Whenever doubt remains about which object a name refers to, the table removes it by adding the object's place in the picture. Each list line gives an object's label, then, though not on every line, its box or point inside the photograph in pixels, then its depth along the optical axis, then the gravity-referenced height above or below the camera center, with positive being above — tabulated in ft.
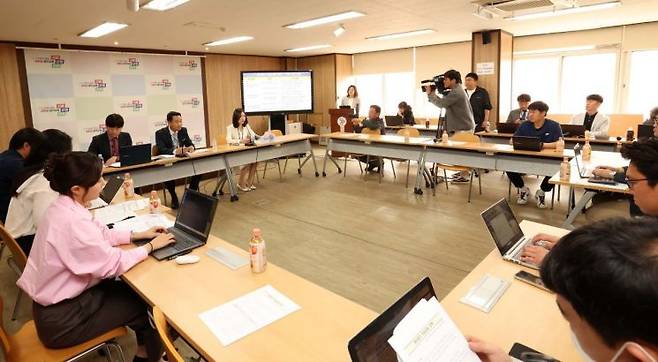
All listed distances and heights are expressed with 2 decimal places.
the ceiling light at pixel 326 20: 16.94 +4.32
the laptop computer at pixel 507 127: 21.08 -0.82
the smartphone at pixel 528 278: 5.53 -2.35
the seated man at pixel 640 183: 6.00 -1.14
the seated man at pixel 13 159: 9.07 -0.82
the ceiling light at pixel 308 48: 28.48 +5.07
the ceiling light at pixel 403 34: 22.45 +4.63
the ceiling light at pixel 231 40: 22.83 +4.65
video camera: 19.79 +1.44
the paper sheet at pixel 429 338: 3.09 -1.80
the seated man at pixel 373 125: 23.61 -0.58
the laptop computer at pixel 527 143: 15.08 -1.22
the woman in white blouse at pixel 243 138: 20.74 -0.99
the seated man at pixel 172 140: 18.11 -0.90
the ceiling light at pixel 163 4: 13.33 +3.94
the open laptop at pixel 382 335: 3.19 -1.81
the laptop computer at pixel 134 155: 14.79 -1.24
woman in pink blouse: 5.65 -2.12
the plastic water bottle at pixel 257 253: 6.16 -2.07
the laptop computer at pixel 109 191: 10.55 -1.91
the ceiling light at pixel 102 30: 17.30 +4.21
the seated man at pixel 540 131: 16.15 -0.84
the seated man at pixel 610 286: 2.01 -0.94
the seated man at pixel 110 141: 15.83 -0.77
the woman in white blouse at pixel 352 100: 32.24 +1.30
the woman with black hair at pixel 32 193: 7.77 -1.35
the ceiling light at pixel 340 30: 19.44 +4.18
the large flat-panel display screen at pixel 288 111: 28.39 +0.43
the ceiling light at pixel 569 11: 16.85 +4.41
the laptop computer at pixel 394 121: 26.63 -0.43
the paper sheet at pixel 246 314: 4.75 -2.47
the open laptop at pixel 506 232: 6.26 -1.99
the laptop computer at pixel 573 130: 18.30 -0.93
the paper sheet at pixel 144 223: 8.30 -2.16
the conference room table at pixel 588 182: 10.52 -2.01
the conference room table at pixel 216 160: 15.60 -1.81
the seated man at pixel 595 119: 18.60 -0.46
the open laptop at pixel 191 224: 7.06 -1.99
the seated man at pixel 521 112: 21.81 -0.04
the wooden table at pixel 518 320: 4.36 -2.48
